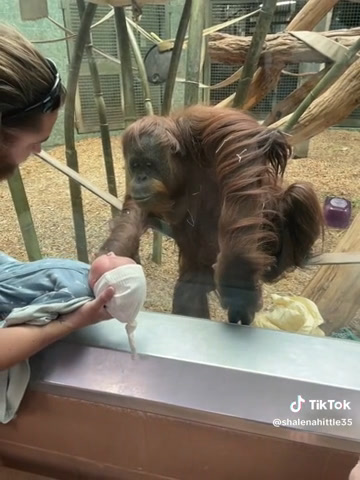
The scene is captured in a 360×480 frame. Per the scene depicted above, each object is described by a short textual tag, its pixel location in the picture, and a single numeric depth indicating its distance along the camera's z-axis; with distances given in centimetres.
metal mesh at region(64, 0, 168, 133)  179
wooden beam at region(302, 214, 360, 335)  142
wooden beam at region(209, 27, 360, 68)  157
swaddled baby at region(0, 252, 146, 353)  80
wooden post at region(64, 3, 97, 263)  167
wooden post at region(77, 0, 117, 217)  187
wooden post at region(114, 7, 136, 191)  175
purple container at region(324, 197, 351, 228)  173
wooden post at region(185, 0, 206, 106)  167
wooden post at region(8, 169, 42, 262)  182
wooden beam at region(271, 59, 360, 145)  175
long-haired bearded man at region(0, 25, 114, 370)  72
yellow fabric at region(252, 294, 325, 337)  109
